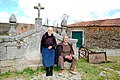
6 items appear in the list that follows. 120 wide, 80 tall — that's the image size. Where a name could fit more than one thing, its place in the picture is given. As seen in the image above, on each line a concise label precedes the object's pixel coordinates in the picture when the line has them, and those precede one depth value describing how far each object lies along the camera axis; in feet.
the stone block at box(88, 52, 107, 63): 16.61
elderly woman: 9.78
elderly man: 10.01
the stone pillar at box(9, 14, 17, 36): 12.20
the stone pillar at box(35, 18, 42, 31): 11.36
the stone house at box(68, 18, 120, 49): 27.97
